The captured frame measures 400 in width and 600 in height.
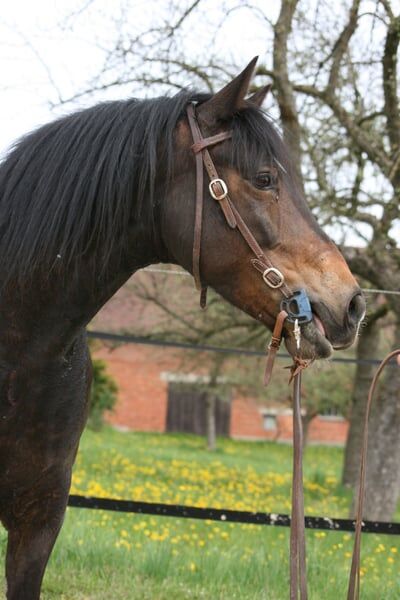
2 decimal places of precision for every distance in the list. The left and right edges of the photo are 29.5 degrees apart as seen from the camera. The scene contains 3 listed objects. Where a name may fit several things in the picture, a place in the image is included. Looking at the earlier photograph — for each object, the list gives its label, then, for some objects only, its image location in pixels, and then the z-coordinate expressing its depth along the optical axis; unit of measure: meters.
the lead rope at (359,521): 2.37
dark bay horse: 2.20
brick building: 28.38
